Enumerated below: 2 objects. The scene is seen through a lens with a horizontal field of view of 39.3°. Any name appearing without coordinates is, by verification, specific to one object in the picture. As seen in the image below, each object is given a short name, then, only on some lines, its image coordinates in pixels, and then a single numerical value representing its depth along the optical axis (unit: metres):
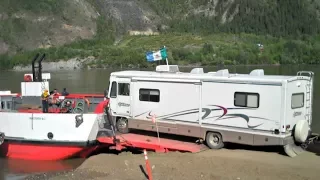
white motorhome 15.24
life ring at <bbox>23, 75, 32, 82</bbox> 22.41
